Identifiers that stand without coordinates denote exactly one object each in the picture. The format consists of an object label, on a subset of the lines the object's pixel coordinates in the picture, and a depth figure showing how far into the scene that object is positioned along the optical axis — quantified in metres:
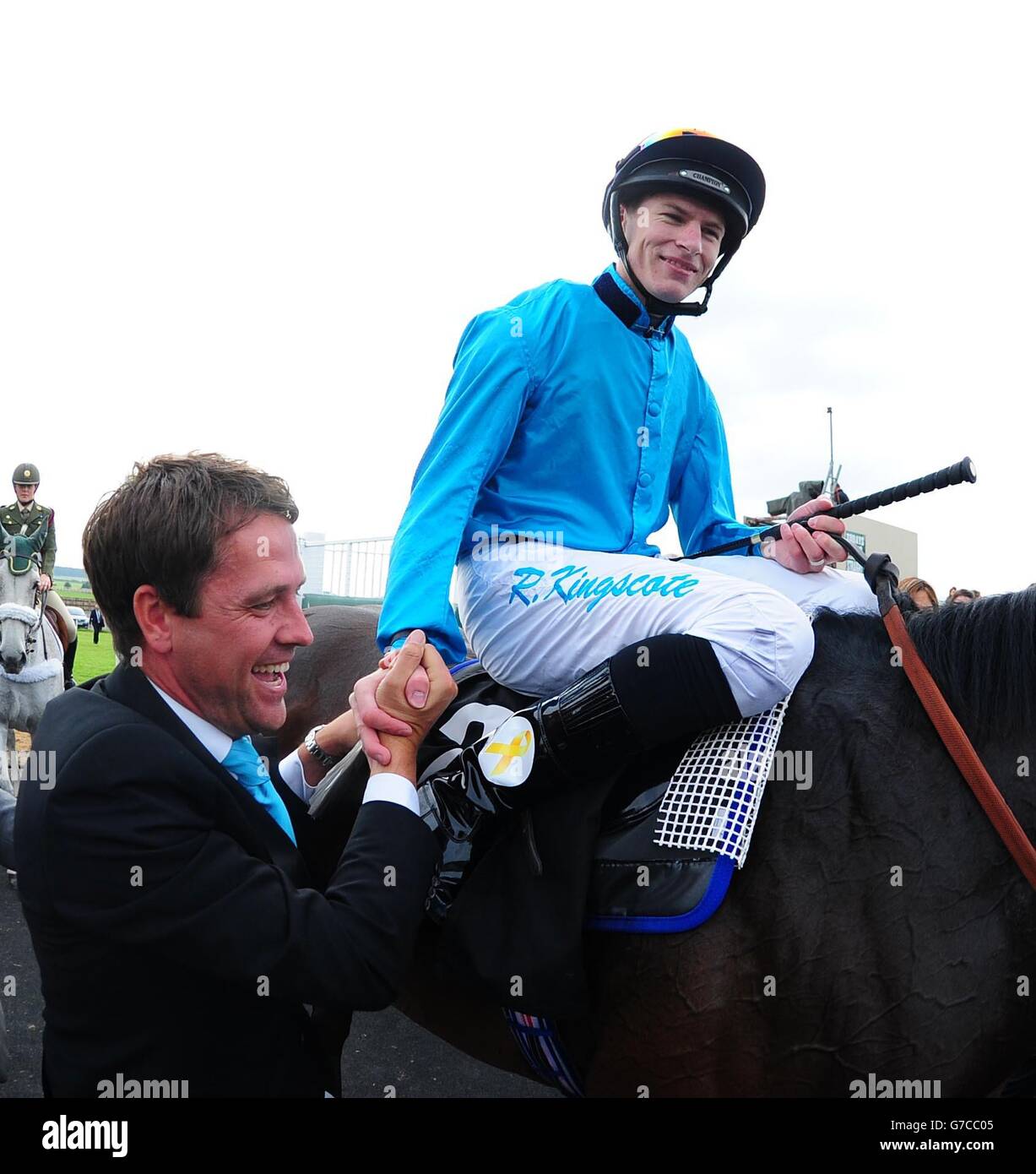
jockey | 1.87
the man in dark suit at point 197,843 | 1.44
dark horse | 1.74
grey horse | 6.91
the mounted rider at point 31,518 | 8.03
